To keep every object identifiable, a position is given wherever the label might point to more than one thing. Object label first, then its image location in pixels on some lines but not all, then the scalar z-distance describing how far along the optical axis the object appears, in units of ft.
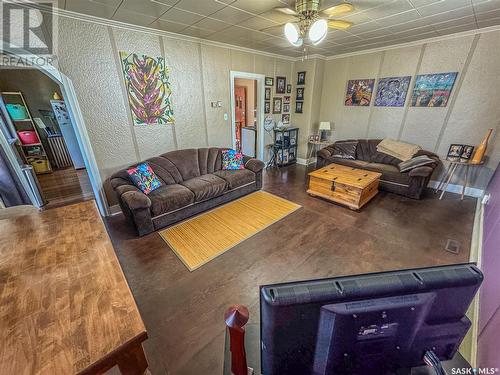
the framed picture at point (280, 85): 16.90
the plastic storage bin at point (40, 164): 16.12
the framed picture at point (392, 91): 13.54
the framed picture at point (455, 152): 11.81
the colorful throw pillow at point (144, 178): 10.06
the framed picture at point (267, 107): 16.70
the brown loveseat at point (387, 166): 11.73
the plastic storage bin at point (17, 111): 15.56
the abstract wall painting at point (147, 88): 10.10
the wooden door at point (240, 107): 21.26
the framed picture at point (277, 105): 17.31
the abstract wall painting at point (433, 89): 12.03
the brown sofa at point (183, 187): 9.02
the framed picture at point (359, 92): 15.07
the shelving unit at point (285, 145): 17.67
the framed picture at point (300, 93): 17.56
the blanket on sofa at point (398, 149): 13.33
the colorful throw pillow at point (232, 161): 13.20
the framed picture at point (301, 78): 17.11
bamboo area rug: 8.18
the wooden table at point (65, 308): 2.35
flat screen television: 1.60
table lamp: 17.12
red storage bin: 15.97
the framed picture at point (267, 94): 16.40
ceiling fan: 6.56
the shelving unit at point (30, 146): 15.77
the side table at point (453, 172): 11.68
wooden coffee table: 10.90
